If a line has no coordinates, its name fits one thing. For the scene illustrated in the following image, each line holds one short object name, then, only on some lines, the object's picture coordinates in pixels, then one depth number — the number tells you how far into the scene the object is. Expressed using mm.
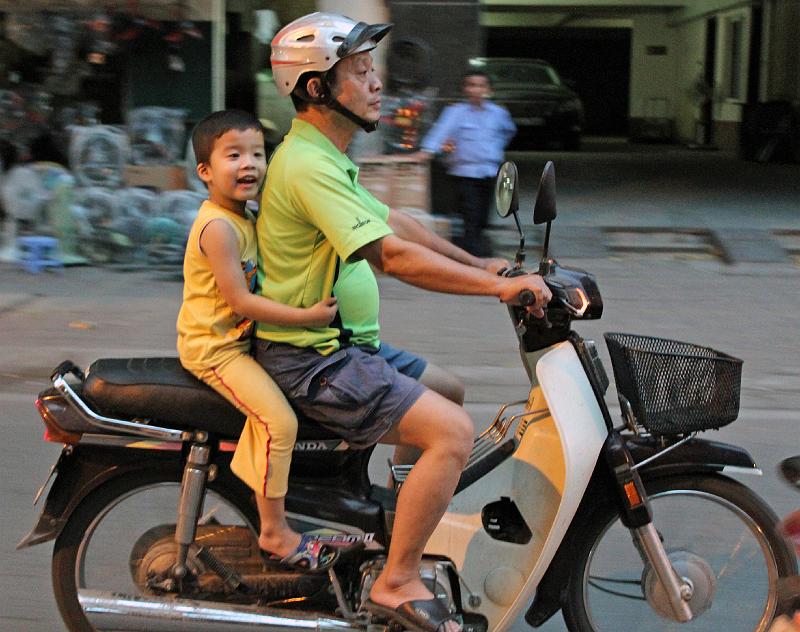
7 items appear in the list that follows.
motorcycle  3164
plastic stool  9648
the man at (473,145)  9758
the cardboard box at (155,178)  10227
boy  3072
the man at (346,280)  2984
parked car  19125
